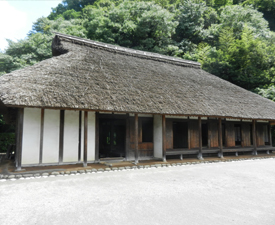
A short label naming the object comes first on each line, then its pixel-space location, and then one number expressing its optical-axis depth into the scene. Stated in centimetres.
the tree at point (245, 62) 1703
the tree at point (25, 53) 1560
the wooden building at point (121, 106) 618
